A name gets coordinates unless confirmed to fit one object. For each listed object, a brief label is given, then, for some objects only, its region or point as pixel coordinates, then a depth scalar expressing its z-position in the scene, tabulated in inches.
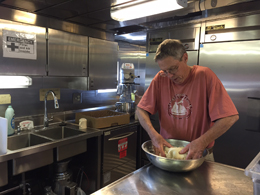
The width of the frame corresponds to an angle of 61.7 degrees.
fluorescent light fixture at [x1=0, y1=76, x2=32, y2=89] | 85.9
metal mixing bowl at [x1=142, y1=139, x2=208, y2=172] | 45.9
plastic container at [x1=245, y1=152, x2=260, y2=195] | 31.6
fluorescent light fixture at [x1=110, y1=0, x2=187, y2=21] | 56.0
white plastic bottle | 86.3
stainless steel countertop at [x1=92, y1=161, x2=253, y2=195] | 41.9
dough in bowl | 50.0
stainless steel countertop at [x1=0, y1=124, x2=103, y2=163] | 66.9
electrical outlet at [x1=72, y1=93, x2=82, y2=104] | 118.4
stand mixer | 132.1
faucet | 98.3
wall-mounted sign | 77.6
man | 53.0
